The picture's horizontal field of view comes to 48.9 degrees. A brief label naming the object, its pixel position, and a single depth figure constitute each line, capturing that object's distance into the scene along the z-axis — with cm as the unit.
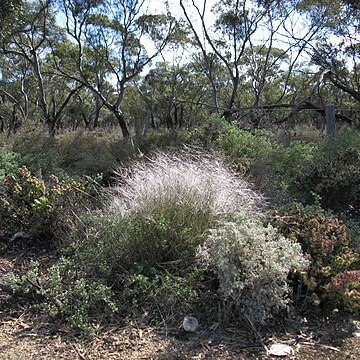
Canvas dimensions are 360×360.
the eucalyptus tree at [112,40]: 1411
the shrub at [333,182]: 431
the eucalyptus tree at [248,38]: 1672
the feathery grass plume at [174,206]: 289
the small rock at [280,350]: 212
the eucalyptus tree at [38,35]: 1395
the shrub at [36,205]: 359
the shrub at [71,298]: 236
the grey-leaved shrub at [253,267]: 229
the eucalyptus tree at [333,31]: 1445
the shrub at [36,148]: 605
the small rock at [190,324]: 234
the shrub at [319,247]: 247
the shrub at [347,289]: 224
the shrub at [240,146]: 503
